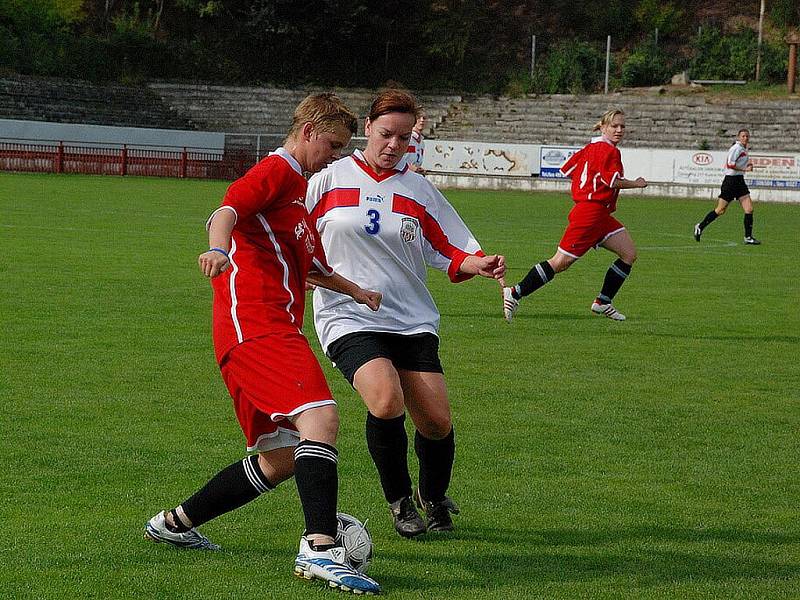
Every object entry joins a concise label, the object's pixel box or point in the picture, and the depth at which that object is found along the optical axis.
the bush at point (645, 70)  59.38
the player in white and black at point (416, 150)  17.33
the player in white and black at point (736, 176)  24.70
